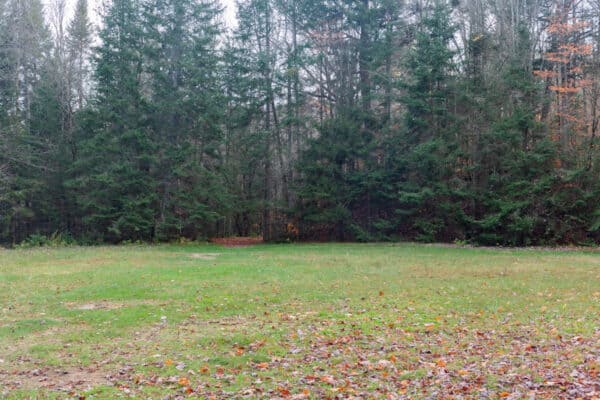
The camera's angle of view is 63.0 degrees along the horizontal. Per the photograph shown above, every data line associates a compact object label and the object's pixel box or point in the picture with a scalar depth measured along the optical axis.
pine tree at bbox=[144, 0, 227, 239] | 26.19
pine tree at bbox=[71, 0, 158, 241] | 25.31
